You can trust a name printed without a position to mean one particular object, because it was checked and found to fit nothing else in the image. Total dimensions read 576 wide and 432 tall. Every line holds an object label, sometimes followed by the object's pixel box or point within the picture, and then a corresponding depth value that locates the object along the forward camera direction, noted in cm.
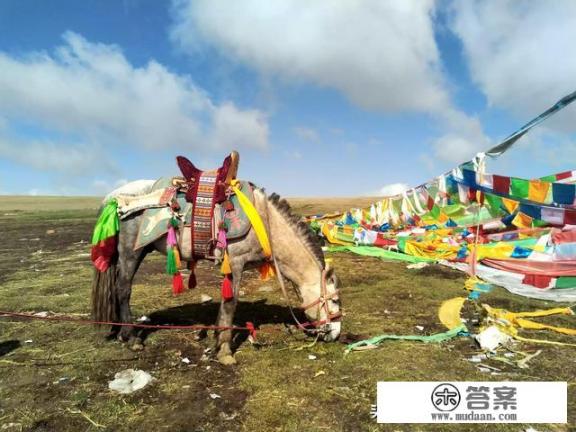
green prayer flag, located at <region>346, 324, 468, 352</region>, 649
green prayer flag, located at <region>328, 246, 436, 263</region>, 1377
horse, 639
